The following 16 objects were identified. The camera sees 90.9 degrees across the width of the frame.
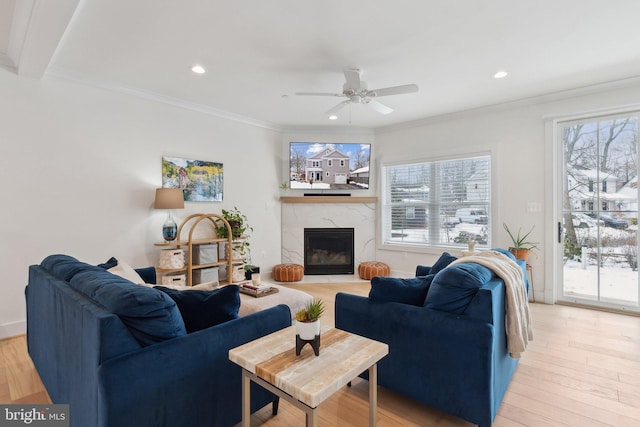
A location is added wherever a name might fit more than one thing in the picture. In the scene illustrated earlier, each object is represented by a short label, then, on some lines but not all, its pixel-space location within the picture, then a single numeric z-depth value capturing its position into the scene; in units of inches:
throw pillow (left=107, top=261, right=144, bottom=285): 85.8
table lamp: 145.6
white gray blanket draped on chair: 75.5
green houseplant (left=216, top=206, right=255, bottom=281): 176.1
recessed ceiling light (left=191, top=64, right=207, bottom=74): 125.0
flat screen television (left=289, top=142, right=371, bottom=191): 212.1
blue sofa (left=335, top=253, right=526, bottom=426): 65.1
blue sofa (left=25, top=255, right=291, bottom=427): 47.9
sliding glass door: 144.2
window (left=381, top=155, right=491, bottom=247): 183.6
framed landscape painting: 160.4
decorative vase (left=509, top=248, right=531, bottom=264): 157.8
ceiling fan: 121.7
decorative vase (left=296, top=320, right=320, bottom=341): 54.1
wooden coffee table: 45.1
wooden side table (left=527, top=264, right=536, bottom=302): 163.8
